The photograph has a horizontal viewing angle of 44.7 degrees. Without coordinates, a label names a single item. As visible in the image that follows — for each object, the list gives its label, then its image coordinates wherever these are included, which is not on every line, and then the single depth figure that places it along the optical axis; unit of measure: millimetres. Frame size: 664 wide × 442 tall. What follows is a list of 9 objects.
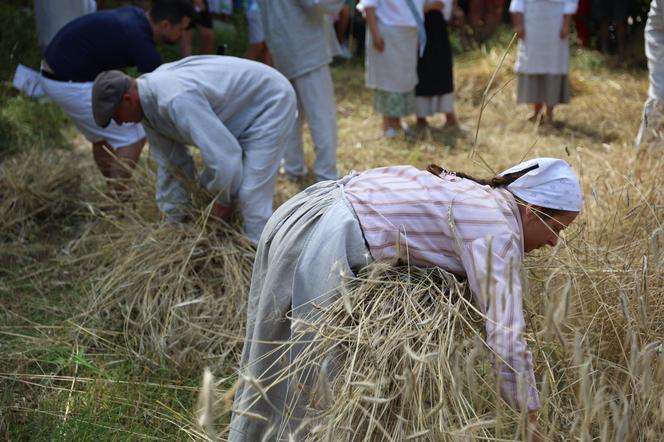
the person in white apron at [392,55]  5576
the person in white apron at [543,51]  6004
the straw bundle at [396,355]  1615
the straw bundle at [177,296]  3037
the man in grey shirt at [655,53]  4082
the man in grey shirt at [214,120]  3008
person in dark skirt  6004
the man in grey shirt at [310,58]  4480
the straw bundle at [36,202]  4102
